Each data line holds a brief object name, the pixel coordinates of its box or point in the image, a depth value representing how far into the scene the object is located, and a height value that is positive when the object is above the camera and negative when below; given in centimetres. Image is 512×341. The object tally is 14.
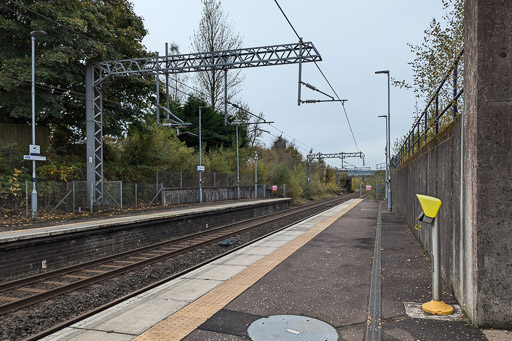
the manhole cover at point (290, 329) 453 -200
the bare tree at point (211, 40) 4391 +1596
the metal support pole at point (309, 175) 5838 -25
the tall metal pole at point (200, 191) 3253 -151
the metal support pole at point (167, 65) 1720 +564
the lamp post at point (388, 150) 2589 +175
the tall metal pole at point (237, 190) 3896 -172
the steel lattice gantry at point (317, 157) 5832 +274
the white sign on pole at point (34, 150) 1764 +119
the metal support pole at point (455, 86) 629 +149
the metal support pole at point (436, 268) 518 -134
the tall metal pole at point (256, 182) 4375 -98
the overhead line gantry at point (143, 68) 1750 +544
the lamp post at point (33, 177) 1770 -14
